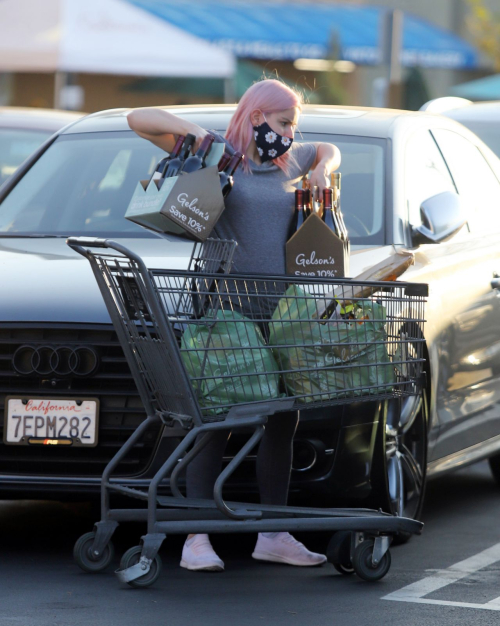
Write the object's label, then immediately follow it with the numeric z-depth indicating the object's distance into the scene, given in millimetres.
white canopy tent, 35812
